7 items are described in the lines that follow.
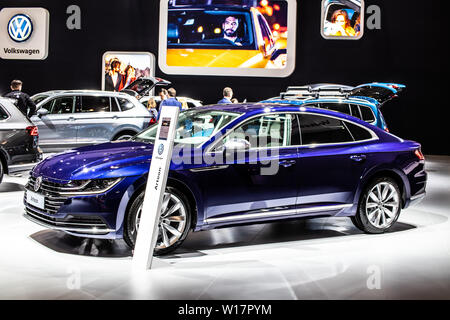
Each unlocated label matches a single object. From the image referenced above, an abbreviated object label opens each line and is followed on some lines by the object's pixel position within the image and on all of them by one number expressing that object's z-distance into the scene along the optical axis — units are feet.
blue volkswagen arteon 17.53
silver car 39.70
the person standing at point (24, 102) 38.40
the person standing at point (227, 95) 38.19
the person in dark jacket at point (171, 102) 33.14
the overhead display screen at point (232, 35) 53.42
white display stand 16.39
